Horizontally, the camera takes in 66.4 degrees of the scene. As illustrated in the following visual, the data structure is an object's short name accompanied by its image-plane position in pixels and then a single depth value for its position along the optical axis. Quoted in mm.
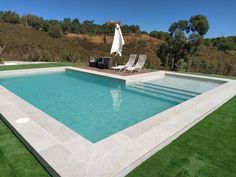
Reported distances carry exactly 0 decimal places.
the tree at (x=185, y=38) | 14789
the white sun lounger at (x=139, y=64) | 9796
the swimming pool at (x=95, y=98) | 4453
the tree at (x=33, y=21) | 40219
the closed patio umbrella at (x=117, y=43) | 11242
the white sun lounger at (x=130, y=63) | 10444
